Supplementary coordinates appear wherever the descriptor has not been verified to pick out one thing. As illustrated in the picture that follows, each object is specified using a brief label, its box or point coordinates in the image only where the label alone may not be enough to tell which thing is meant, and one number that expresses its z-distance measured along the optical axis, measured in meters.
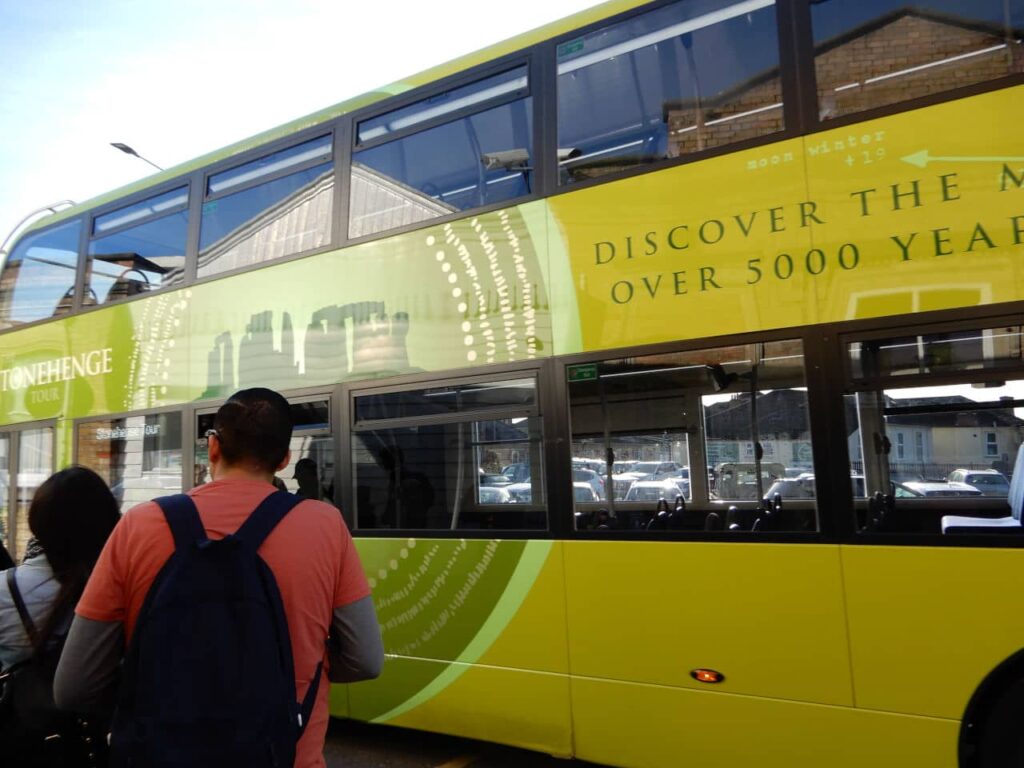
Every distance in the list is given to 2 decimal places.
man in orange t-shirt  1.83
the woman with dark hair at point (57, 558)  2.29
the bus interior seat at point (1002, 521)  3.17
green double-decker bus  3.32
